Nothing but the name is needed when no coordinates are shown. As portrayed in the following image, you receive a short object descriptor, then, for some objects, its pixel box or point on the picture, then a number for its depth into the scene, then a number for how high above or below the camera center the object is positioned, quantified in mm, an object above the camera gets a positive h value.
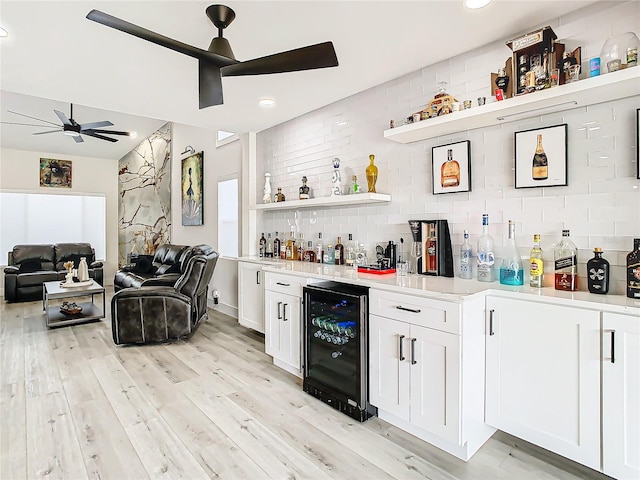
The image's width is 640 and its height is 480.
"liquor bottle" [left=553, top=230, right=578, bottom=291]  1970 -178
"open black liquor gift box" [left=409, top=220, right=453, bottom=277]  2584 -87
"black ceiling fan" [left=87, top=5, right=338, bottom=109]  2006 +1075
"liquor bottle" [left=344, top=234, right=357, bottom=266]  3318 -154
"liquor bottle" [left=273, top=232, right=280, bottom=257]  4289 -130
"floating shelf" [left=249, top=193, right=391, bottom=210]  2957 +335
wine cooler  2357 -806
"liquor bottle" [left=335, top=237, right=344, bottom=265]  3492 -180
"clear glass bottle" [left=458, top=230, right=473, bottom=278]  2457 -161
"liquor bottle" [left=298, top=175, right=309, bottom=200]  3766 +494
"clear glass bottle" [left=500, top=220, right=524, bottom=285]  2170 -198
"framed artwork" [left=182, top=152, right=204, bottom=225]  5828 +821
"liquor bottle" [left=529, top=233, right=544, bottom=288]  2086 -188
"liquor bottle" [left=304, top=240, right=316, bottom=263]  3802 -195
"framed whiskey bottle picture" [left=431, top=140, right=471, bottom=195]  2521 +506
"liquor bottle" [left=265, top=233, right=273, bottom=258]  4413 -147
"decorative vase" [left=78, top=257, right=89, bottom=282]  5312 -536
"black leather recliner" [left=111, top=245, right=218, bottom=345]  3812 -802
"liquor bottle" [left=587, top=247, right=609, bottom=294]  1866 -213
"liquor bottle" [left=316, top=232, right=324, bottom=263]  3689 -163
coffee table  4598 -1059
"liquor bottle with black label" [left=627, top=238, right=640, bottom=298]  1722 -189
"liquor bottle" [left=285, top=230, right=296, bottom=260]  4035 -136
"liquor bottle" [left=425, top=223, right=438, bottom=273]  2619 -103
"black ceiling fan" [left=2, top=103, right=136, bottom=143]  5046 +1640
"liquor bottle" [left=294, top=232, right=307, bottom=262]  3967 -123
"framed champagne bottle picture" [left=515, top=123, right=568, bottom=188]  2090 +483
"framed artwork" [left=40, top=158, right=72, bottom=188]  7551 +1445
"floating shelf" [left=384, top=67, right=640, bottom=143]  1733 +756
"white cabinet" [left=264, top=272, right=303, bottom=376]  2908 -730
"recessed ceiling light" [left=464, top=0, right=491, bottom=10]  1961 +1318
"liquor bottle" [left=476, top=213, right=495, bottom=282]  2311 -146
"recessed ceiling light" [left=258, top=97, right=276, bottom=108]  3457 +1365
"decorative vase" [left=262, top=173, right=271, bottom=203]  4352 +598
